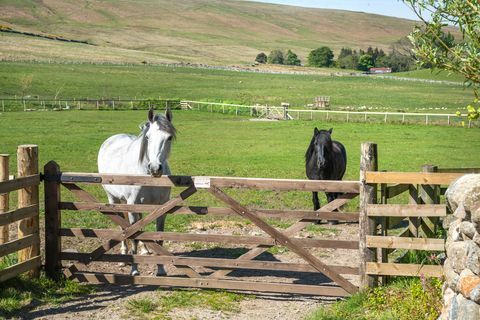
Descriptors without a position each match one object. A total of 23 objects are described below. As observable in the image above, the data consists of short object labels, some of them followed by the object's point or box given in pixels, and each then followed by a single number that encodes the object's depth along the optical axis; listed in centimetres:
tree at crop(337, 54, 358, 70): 18188
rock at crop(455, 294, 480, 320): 563
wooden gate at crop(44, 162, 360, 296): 887
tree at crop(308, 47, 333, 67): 18168
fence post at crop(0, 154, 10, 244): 947
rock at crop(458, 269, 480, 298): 571
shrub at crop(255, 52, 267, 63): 18250
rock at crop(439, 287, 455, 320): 618
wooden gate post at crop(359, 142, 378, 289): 864
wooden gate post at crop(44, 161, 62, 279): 960
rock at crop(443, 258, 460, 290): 611
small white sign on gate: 910
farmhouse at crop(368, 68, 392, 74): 17275
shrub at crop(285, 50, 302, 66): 18475
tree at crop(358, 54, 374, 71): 17838
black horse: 1524
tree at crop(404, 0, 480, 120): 666
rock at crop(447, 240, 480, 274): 577
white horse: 954
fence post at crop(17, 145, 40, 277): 938
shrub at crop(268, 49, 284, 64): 18538
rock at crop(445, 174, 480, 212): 582
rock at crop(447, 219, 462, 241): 616
